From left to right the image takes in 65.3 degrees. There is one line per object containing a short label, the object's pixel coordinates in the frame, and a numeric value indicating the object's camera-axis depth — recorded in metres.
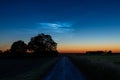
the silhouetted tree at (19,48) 52.05
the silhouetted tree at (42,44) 51.13
